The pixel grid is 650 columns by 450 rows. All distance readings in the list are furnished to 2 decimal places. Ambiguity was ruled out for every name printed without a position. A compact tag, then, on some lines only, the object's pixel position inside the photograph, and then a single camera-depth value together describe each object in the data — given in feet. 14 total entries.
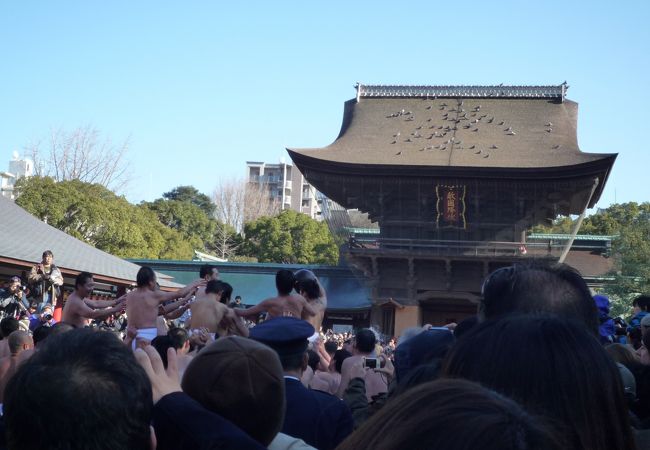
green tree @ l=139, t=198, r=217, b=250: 185.47
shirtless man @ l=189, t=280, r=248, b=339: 23.85
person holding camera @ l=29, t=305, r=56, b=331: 33.73
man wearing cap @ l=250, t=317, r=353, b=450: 11.60
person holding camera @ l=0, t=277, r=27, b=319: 35.55
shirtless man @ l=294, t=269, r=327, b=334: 26.81
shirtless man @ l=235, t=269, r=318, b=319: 25.00
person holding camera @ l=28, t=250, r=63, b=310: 36.60
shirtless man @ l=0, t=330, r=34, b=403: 20.26
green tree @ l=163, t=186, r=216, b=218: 237.45
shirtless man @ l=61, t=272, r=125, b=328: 26.14
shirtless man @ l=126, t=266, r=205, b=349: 26.04
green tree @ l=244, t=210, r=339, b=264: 153.69
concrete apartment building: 300.81
